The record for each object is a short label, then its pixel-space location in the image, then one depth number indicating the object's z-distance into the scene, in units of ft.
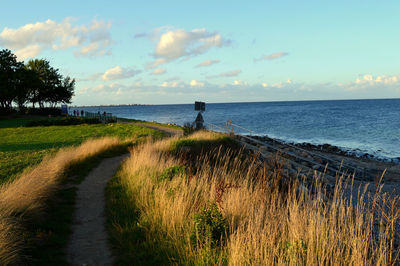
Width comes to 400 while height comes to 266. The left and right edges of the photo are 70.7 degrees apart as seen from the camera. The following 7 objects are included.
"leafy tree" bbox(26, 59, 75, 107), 207.00
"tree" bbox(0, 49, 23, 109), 160.09
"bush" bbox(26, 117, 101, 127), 120.16
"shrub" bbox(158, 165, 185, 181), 28.57
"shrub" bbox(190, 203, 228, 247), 17.13
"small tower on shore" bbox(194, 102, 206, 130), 82.02
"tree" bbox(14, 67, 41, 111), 173.47
